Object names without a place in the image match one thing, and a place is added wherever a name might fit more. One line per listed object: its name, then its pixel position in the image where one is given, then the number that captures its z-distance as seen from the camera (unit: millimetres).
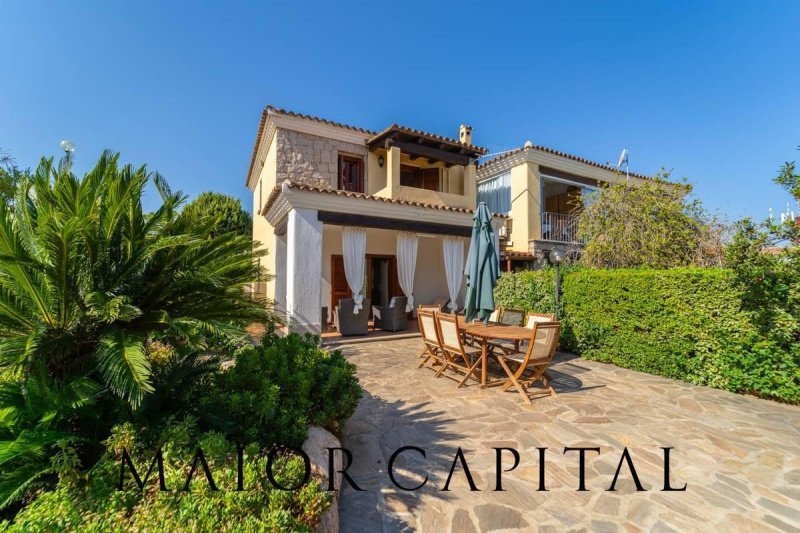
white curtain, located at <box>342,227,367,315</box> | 9148
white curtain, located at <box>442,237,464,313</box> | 10625
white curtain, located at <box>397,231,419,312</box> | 10133
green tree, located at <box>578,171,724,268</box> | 8773
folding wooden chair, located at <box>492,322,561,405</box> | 4730
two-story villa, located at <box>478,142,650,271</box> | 13875
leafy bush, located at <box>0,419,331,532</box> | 1752
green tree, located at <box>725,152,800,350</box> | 4559
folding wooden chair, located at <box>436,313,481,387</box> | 5246
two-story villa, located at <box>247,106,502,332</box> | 8195
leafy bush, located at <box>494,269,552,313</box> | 8250
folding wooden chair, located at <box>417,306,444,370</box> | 5980
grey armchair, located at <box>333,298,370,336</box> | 9242
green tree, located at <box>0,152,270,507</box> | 2186
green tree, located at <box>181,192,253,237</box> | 18438
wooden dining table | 5189
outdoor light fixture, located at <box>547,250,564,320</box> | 7355
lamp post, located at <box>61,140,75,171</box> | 3209
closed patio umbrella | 6117
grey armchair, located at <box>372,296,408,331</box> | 10078
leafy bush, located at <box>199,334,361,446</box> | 2682
